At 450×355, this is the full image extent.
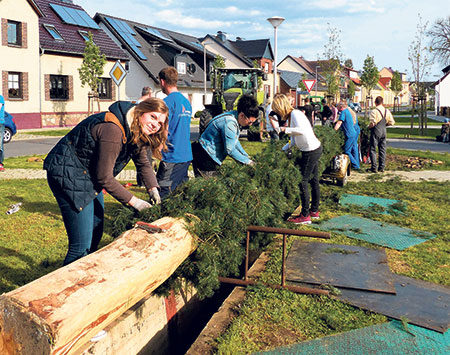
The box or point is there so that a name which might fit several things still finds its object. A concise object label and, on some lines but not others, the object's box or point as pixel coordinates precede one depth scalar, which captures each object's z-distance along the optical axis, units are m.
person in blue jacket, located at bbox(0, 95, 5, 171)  10.25
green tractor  19.00
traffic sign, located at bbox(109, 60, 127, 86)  15.25
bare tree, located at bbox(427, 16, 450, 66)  57.40
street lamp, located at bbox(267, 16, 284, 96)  21.28
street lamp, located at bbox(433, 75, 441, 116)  46.18
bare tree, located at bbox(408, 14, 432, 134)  25.05
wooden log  2.21
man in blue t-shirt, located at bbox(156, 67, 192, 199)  5.30
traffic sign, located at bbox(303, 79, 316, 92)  23.25
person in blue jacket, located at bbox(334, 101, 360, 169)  11.80
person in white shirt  6.52
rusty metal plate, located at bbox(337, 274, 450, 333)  3.85
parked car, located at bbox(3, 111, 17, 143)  18.42
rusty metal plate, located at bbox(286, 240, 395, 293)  4.58
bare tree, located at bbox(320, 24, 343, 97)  30.92
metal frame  4.20
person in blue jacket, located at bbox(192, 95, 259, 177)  5.25
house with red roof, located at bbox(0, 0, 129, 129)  24.98
